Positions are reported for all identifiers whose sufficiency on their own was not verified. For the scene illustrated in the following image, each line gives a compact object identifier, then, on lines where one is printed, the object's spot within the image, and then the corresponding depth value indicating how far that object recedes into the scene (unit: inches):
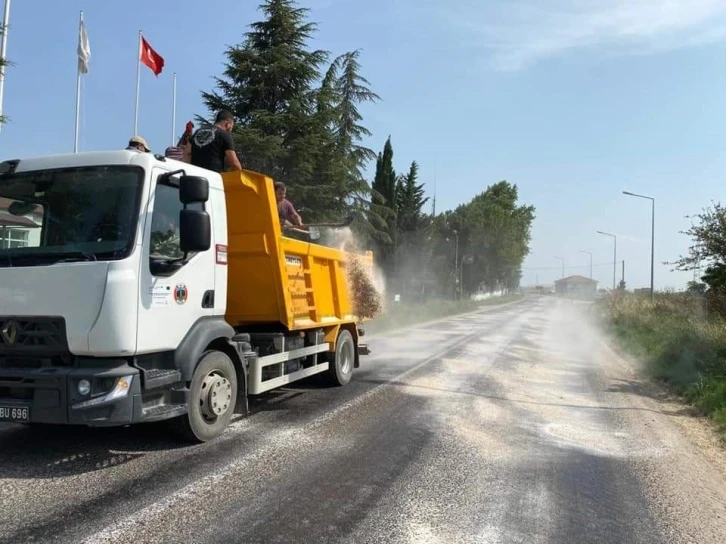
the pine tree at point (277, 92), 796.6
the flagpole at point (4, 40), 417.8
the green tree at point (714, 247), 621.0
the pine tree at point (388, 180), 1648.6
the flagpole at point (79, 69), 777.1
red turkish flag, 825.5
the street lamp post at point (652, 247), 1205.7
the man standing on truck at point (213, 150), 247.3
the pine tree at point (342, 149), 848.9
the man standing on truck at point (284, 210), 297.7
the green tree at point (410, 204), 2074.3
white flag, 822.5
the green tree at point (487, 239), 3120.1
